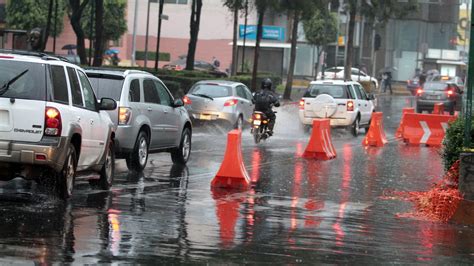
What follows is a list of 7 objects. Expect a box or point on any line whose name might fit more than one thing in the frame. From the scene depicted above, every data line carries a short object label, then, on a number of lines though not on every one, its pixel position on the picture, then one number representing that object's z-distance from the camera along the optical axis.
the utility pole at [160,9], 38.50
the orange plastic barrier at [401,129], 28.51
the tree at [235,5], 41.50
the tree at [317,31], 75.69
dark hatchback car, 43.22
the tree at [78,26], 40.62
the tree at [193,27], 41.56
